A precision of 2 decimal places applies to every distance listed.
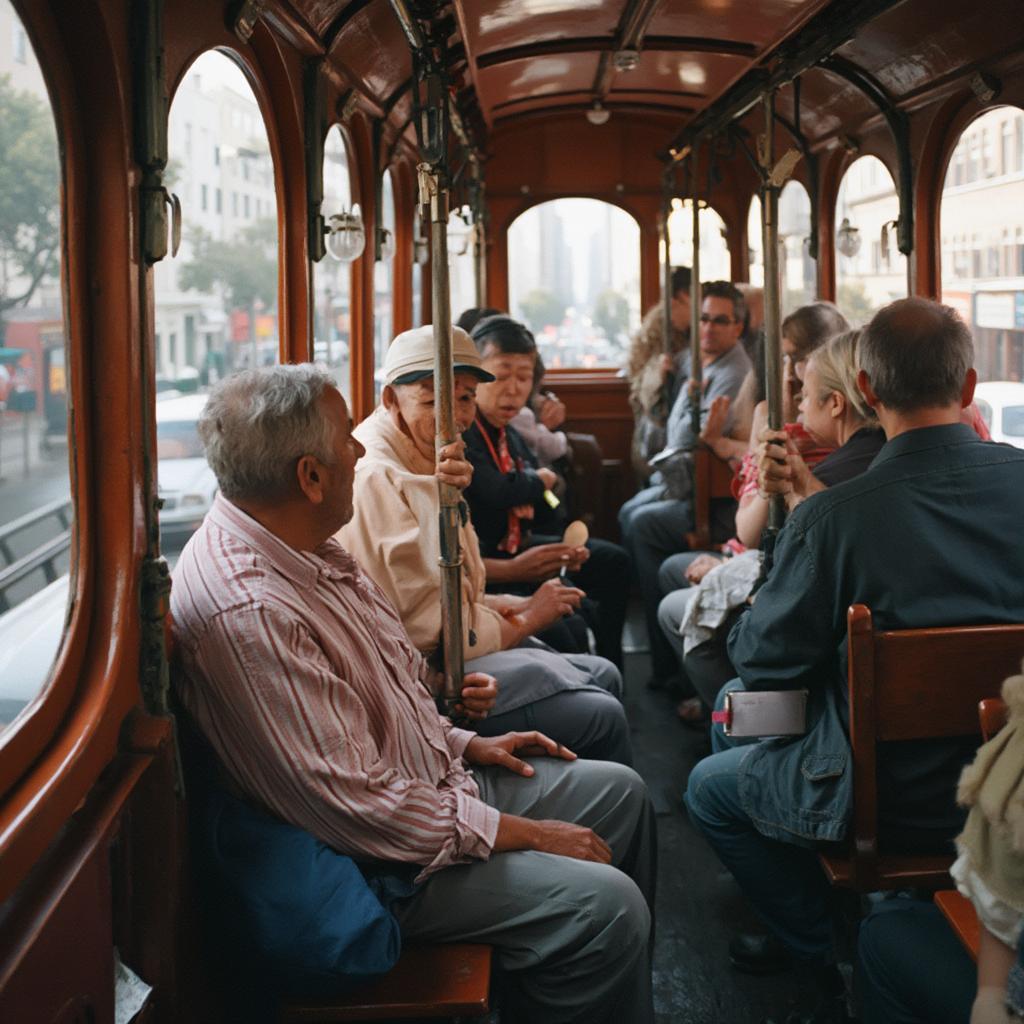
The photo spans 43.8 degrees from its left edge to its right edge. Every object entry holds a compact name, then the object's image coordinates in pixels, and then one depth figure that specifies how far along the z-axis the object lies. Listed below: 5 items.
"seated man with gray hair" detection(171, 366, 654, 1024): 2.00
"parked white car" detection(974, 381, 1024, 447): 4.32
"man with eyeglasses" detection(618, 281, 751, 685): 5.46
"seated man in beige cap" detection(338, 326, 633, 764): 2.96
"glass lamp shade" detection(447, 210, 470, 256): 6.23
